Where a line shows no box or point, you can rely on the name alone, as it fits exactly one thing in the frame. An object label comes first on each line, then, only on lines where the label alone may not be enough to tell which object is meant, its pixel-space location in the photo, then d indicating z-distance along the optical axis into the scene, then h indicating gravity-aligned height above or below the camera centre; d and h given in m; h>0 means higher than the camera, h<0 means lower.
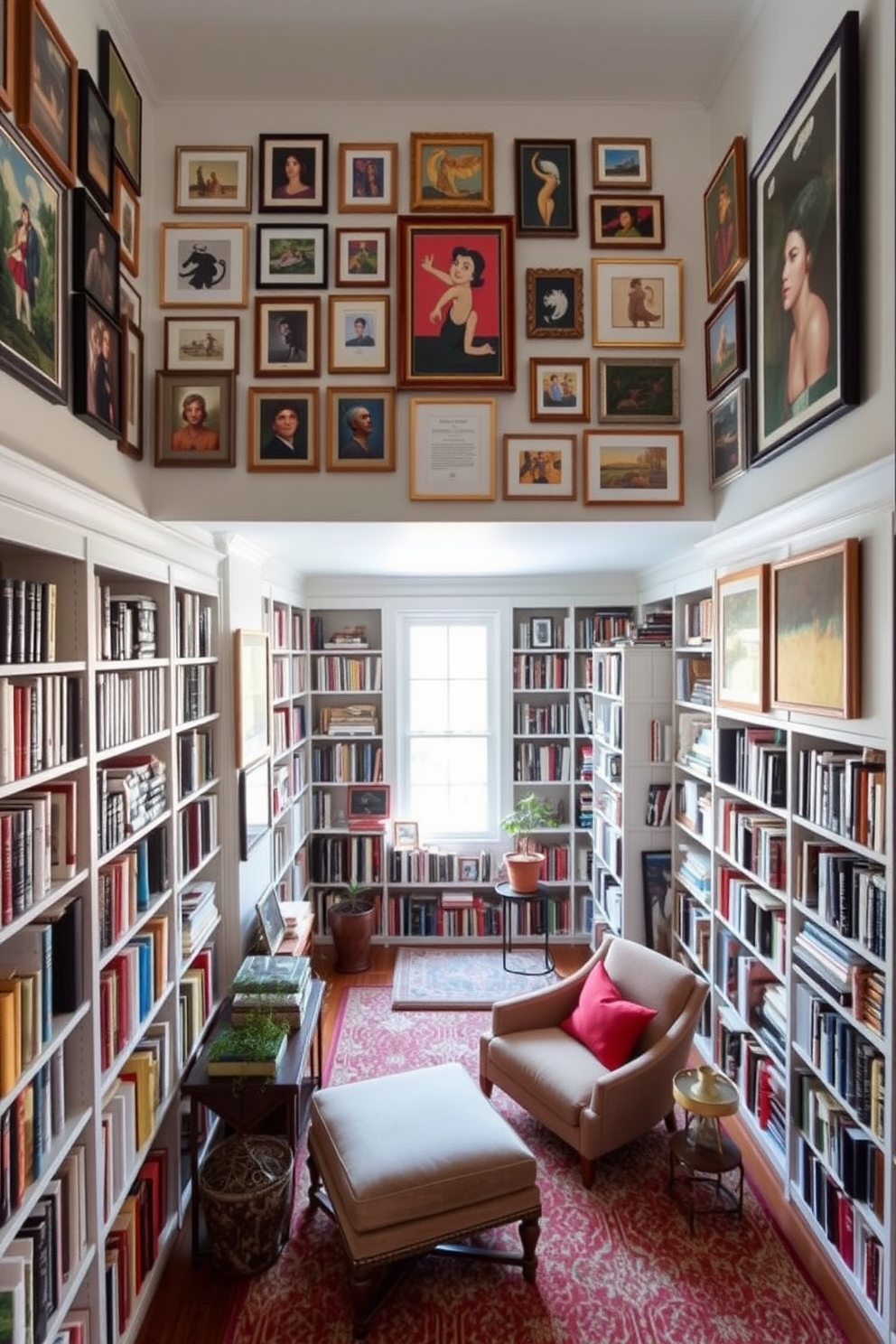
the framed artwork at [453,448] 2.55 +0.76
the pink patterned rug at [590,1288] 2.09 -1.91
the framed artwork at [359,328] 2.57 +1.19
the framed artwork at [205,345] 2.54 +1.13
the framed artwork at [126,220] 2.24 +1.42
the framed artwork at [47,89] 1.63 +1.38
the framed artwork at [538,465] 2.57 +0.70
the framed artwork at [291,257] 2.57 +1.45
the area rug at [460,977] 4.04 -1.85
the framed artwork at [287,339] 2.56 +1.15
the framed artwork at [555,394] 2.58 +0.96
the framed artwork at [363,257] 2.58 +1.45
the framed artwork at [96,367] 1.91 +0.83
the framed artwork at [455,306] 2.55 +1.26
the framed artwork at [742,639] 2.55 +0.08
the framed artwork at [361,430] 2.55 +0.82
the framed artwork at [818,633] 1.93 +0.08
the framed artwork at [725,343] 2.40 +1.09
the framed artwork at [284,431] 2.56 +0.83
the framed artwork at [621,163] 2.63 +1.81
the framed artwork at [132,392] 2.28 +0.89
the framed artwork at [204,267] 2.54 +1.40
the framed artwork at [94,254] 1.90 +1.14
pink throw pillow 2.82 -1.43
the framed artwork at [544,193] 2.61 +1.69
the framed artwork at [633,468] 2.59 +0.70
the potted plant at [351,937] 4.44 -1.66
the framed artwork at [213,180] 2.57 +1.73
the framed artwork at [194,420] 2.52 +0.85
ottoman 2.09 -1.54
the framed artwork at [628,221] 2.62 +1.59
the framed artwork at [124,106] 2.15 +1.75
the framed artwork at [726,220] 2.39 +1.50
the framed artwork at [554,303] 2.58 +1.28
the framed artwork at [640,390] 2.59 +0.97
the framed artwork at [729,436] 2.41 +0.77
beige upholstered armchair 2.63 -1.56
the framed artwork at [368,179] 2.60 +1.74
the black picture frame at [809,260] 1.79 +1.10
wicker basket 2.23 -1.67
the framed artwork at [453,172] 2.60 +1.77
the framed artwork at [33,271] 1.58 +0.92
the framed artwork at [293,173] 2.59 +1.76
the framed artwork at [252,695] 3.02 -0.13
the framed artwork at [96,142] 1.94 +1.46
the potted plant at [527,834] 4.40 -1.12
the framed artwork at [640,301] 2.60 +1.30
